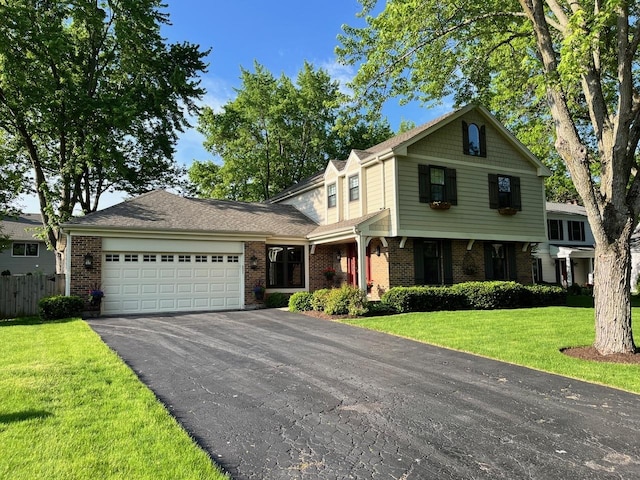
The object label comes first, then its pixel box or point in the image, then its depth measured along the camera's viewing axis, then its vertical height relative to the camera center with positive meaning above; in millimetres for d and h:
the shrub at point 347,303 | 13227 -1263
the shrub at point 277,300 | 16594 -1398
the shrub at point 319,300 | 14258 -1241
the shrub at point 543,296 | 16219 -1470
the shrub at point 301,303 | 14766 -1363
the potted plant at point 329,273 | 18469 -437
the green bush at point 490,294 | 15227 -1269
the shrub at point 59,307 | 13047 -1158
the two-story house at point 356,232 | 14867 +1205
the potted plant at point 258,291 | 16531 -1012
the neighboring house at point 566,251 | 27391 +401
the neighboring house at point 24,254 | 31391 +1230
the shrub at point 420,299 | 13992 -1274
